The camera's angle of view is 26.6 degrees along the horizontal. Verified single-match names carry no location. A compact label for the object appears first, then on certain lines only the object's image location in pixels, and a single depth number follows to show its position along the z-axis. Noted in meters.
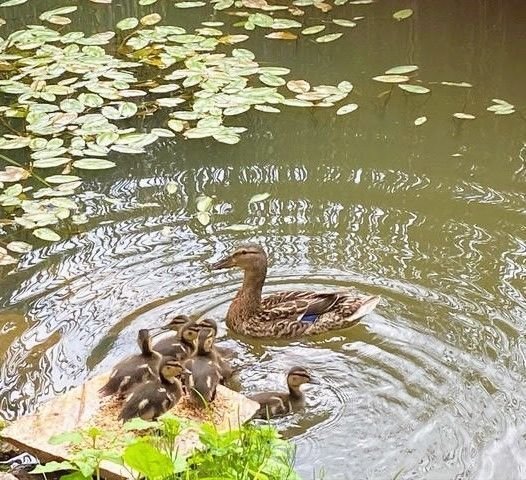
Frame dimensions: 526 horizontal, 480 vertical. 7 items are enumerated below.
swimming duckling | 3.73
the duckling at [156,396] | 3.54
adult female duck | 4.26
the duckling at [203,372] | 3.65
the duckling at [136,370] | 3.64
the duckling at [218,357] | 3.89
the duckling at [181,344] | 3.87
